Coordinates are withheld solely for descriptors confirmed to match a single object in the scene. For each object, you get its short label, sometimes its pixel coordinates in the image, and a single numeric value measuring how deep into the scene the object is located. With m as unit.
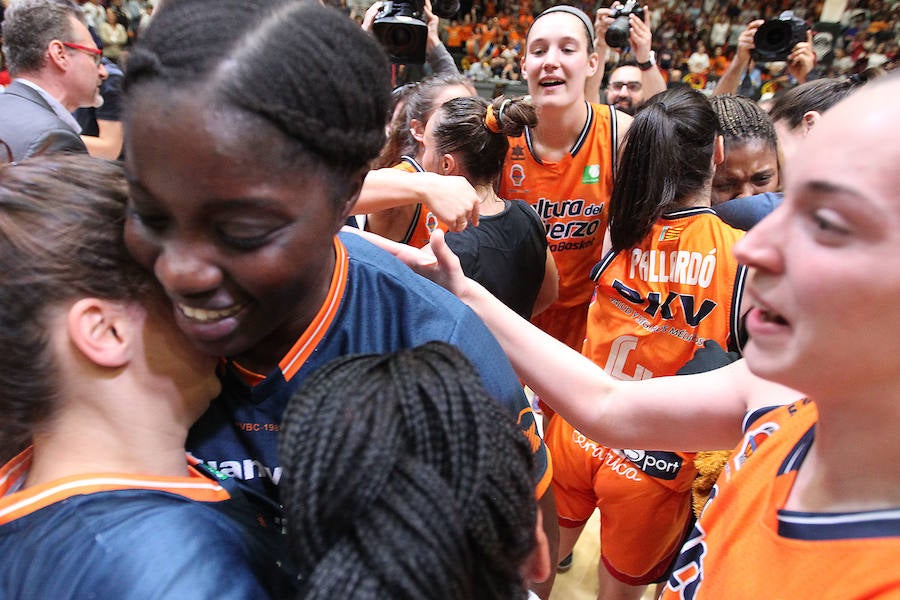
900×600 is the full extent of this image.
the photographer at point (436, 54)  3.06
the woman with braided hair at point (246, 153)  0.57
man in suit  2.34
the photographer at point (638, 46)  2.92
